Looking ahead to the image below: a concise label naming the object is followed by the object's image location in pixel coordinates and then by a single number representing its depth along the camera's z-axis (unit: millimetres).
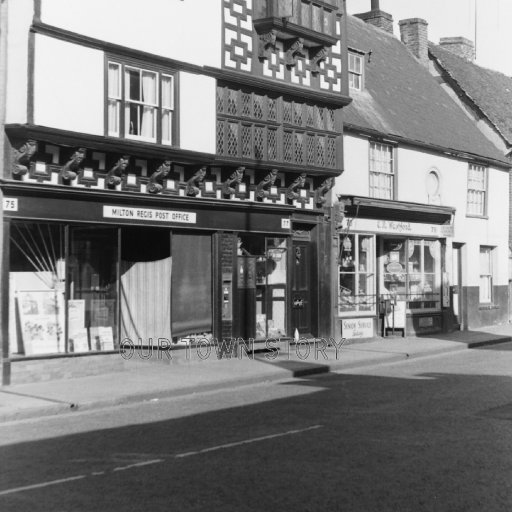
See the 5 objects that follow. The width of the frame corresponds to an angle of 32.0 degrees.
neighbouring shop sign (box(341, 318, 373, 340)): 23375
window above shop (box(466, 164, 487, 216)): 29941
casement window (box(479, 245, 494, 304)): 30923
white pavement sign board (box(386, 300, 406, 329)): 25091
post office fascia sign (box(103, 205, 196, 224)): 16875
